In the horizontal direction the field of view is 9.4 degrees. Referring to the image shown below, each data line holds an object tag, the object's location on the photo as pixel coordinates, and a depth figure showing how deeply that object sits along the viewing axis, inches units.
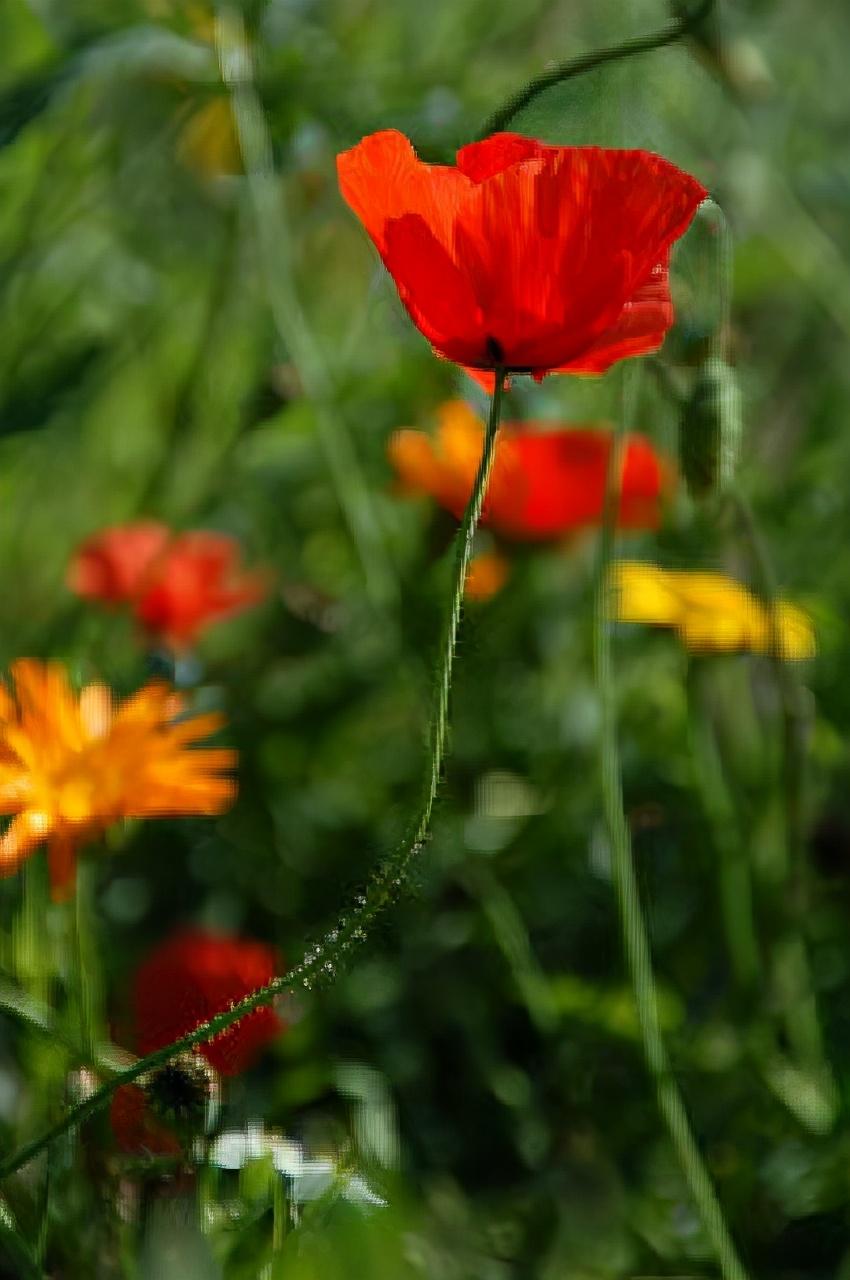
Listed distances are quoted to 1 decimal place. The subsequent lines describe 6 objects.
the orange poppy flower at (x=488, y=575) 50.3
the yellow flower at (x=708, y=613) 48.5
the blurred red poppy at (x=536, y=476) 50.8
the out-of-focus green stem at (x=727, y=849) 48.7
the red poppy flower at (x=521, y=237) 39.9
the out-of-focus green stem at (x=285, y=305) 49.6
